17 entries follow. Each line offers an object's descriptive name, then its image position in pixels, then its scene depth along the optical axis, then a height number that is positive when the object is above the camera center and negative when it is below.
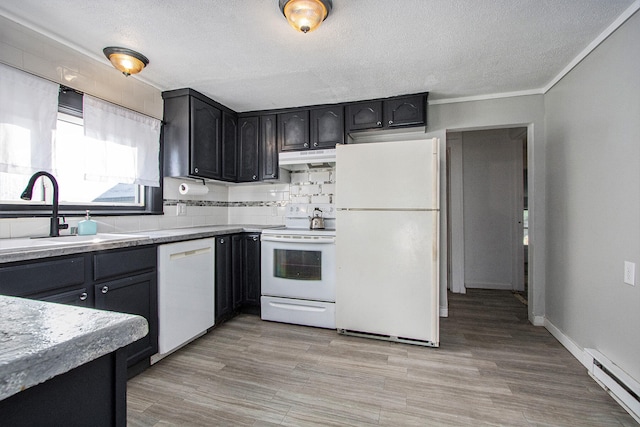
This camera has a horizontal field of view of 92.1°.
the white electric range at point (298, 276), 2.85 -0.62
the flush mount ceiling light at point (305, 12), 1.61 +1.06
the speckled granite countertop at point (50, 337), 0.35 -0.17
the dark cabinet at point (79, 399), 0.38 -0.26
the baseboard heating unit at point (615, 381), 1.64 -1.00
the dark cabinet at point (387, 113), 2.93 +0.97
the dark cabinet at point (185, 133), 2.85 +0.75
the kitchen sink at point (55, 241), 1.55 -0.17
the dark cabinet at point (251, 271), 3.16 -0.61
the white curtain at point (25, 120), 1.84 +0.58
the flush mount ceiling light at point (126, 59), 2.13 +1.08
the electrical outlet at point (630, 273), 1.75 -0.36
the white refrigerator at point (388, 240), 2.48 -0.24
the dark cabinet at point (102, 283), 1.48 -0.39
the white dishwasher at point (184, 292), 2.21 -0.63
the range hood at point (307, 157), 3.15 +0.57
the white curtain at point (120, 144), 2.32 +0.56
